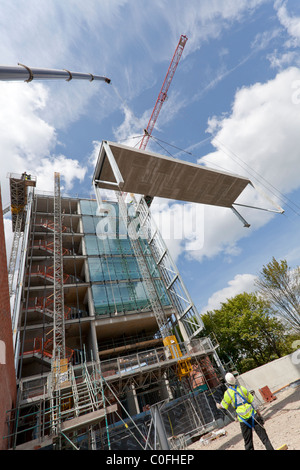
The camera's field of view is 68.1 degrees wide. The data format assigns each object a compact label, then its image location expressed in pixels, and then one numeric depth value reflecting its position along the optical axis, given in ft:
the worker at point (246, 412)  14.51
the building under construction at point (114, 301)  44.34
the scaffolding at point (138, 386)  36.94
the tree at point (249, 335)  89.45
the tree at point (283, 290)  47.22
